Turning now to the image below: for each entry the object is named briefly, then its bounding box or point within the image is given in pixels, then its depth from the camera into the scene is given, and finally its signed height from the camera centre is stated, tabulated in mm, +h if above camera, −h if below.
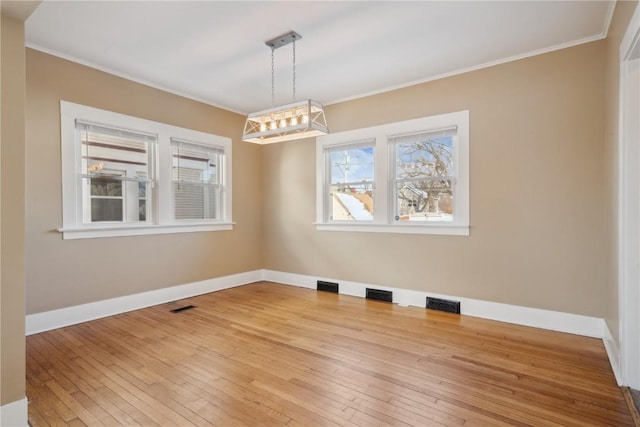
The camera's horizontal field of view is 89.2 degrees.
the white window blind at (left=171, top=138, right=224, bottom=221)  4551 +418
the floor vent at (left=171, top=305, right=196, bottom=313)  3982 -1259
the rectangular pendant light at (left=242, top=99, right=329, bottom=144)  3008 +833
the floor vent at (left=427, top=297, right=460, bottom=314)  3877 -1177
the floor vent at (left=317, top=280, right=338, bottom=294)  4876 -1187
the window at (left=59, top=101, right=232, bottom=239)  3553 +413
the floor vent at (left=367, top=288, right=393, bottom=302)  4375 -1183
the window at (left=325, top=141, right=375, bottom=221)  4680 +396
